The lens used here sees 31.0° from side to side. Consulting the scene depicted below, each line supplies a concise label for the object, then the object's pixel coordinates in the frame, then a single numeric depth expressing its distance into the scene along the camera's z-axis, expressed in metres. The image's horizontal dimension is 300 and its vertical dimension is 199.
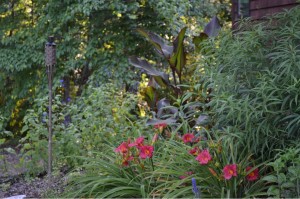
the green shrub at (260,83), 4.21
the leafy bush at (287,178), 3.86
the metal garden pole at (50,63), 5.75
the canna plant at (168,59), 7.29
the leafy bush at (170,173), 4.21
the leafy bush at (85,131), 6.00
